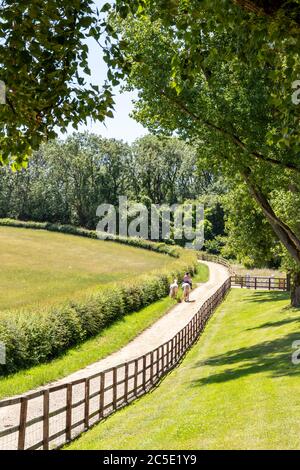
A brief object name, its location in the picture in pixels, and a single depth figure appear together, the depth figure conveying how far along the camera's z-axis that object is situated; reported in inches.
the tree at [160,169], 4643.2
